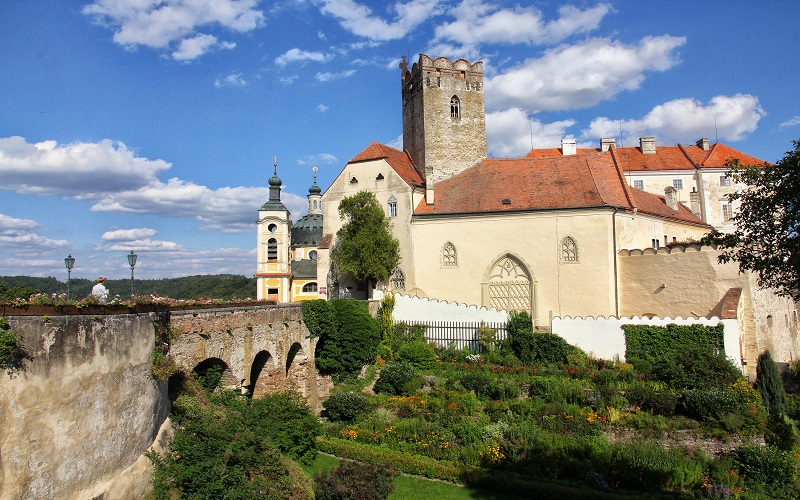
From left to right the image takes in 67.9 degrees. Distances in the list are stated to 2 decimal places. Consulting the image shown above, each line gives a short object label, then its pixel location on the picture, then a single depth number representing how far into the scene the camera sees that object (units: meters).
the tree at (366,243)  31.61
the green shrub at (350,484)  13.16
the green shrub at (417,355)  25.33
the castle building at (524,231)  27.67
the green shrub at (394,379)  23.23
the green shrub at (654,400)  18.95
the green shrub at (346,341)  24.73
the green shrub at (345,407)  20.72
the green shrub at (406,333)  27.39
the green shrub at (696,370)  20.47
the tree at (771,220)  12.92
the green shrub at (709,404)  18.27
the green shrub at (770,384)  22.94
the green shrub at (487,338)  26.22
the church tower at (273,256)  43.47
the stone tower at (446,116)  36.12
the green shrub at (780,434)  18.39
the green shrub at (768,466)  15.42
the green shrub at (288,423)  16.77
